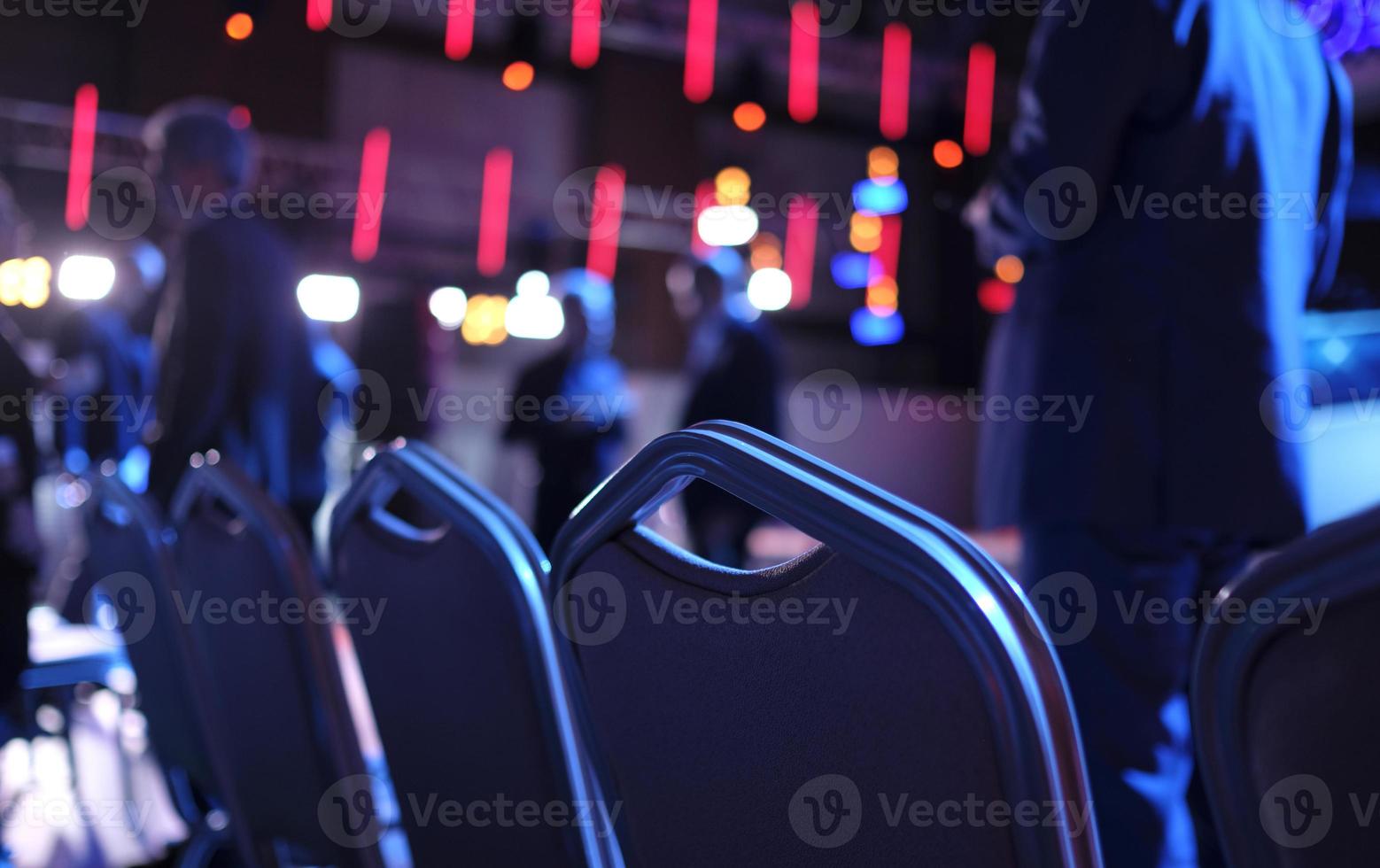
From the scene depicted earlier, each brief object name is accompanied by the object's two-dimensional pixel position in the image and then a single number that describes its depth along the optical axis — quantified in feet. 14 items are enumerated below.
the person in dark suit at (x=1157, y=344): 4.42
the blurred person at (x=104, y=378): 12.69
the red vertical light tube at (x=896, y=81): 28.91
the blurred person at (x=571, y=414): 11.63
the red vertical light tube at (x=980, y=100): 30.99
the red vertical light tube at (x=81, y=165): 22.98
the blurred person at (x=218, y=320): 6.93
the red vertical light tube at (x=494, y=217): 26.99
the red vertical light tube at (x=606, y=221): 27.86
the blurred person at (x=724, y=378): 10.89
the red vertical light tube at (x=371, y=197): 25.41
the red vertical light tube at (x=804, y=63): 27.40
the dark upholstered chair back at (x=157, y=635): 4.04
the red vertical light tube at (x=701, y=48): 24.72
